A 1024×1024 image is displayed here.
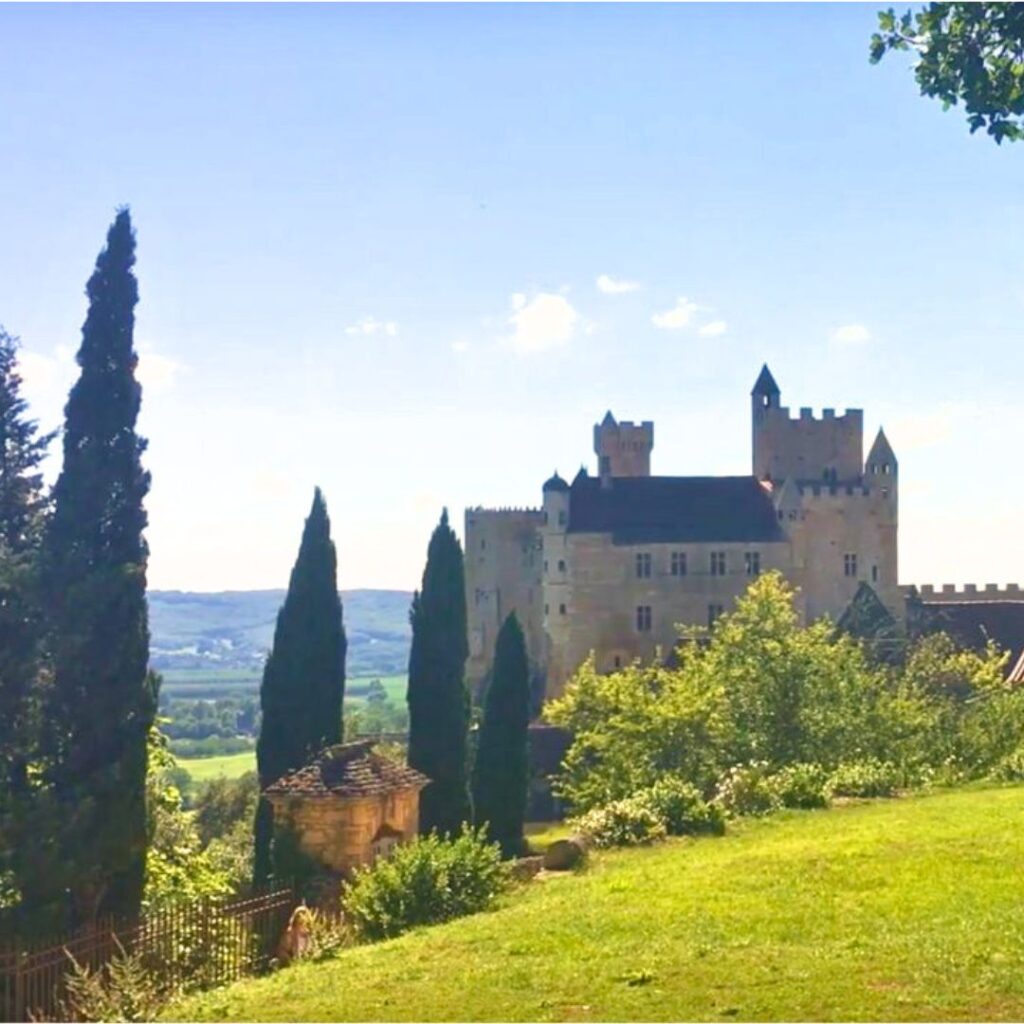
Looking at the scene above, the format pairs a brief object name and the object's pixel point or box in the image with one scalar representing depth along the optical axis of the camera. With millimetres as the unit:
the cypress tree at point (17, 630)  23656
